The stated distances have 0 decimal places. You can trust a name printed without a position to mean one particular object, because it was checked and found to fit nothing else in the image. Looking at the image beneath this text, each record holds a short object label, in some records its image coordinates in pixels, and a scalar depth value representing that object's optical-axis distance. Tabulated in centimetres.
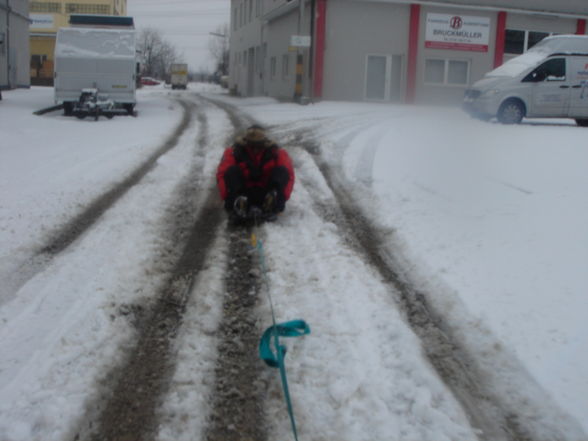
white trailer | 1753
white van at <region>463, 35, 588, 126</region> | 1539
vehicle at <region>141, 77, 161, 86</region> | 6941
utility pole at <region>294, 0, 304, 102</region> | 2247
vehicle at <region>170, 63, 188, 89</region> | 6114
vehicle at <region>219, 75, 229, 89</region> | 5762
